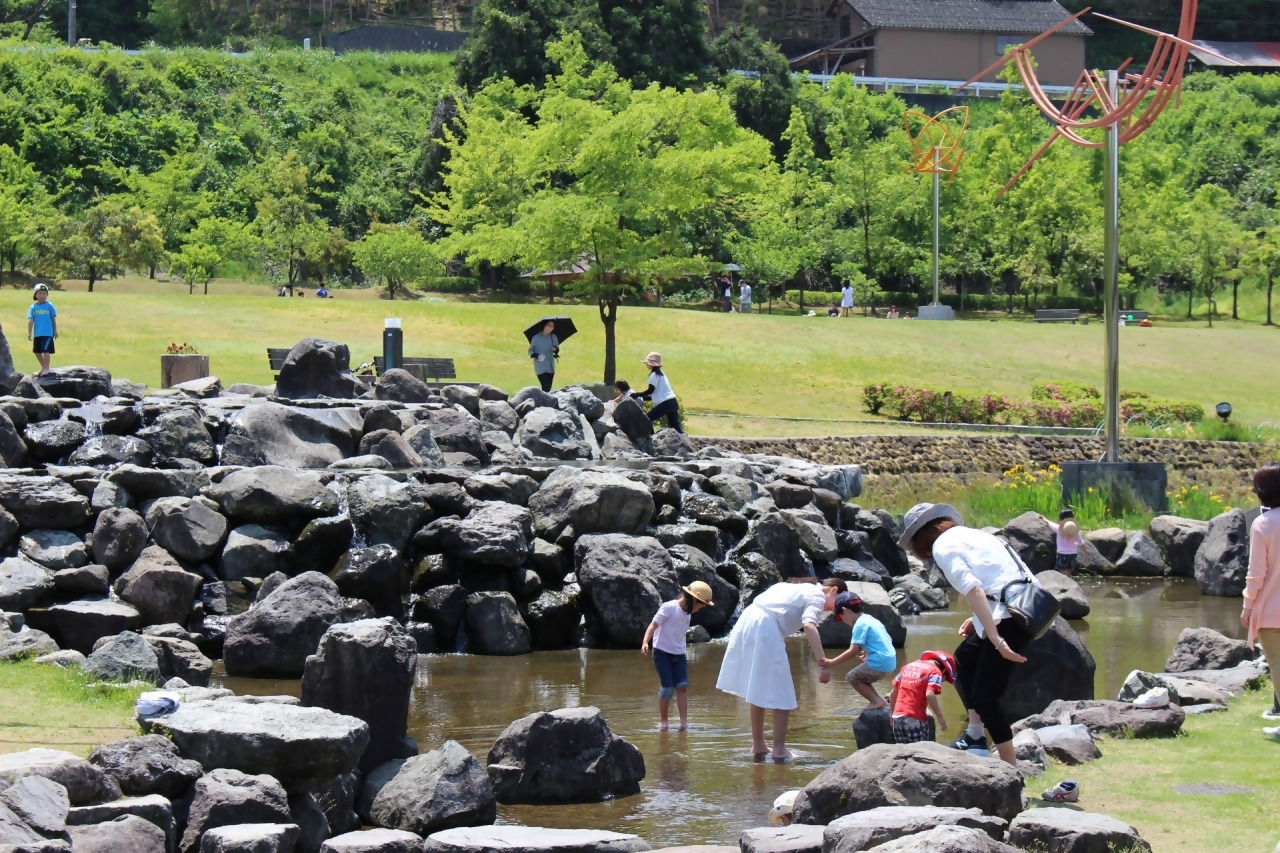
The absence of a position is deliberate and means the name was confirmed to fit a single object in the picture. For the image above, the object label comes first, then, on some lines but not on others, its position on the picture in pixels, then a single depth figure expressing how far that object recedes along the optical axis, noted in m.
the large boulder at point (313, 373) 24.19
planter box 27.48
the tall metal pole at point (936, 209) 49.47
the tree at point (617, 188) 33.78
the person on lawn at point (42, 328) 24.78
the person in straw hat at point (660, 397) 26.52
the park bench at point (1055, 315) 54.12
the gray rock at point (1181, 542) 24.09
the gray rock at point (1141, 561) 24.06
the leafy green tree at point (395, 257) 50.38
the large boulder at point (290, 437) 20.67
